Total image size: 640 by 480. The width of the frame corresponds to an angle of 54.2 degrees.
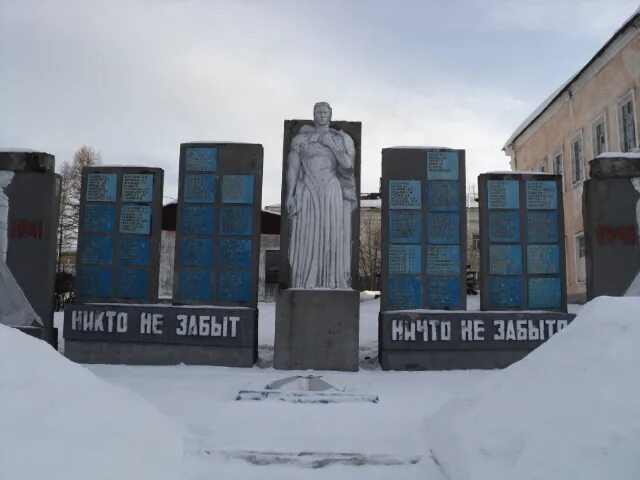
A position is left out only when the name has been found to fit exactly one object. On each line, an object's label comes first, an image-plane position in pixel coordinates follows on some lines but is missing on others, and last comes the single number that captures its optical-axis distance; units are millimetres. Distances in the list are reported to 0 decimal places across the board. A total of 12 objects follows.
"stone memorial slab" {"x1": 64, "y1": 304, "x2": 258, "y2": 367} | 9430
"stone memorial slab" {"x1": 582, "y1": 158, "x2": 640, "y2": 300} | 9555
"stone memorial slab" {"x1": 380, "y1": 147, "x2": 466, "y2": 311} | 9602
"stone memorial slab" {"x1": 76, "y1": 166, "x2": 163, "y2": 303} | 9836
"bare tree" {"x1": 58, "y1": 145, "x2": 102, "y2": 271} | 35031
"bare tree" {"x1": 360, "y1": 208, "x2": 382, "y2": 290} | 41125
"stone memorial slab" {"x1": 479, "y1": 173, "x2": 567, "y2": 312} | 9781
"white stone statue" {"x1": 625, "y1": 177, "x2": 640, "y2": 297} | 9500
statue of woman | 9578
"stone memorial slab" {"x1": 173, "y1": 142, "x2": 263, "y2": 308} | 9711
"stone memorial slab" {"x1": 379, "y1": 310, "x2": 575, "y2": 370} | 9344
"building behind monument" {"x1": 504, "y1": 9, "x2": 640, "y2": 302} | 18141
